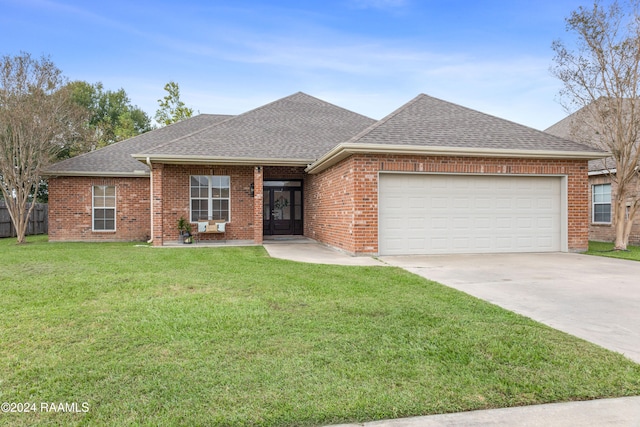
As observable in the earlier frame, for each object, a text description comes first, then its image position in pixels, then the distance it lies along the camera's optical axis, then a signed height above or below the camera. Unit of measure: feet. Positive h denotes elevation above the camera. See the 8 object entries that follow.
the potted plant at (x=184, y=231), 43.82 -2.51
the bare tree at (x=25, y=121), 46.50 +10.69
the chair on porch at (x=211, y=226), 43.96 -1.93
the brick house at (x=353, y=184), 33.14 +2.57
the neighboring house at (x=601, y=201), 44.83 +0.98
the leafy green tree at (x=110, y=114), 105.50 +29.73
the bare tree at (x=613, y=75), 35.94 +12.95
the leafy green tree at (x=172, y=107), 113.50 +30.29
